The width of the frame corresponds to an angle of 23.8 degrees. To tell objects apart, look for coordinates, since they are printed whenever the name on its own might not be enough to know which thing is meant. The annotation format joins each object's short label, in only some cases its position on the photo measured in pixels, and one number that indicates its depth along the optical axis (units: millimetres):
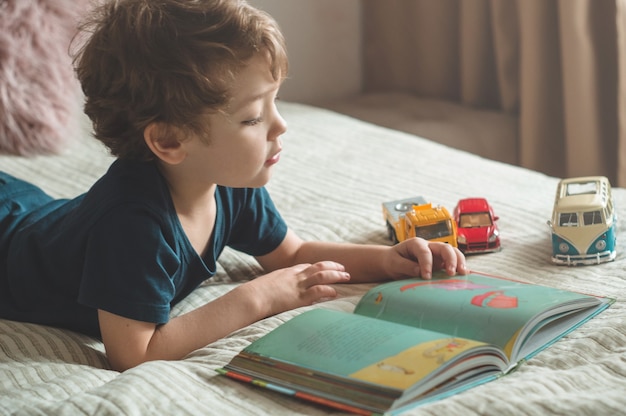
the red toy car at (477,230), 1562
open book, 1209
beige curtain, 2123
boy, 1385
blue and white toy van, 1488
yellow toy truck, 1531
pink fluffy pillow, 1954
